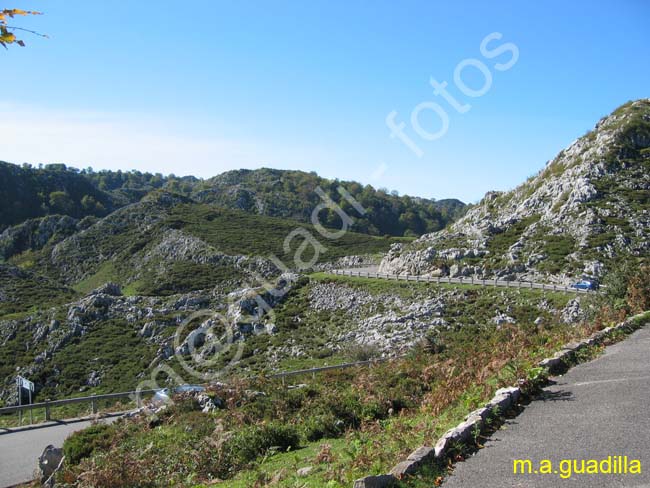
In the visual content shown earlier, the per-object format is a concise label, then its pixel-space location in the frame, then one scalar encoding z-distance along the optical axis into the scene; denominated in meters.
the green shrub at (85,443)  12.08
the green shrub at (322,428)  10.84
